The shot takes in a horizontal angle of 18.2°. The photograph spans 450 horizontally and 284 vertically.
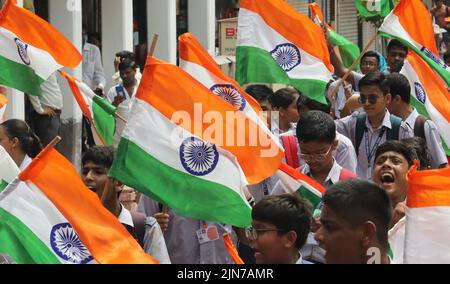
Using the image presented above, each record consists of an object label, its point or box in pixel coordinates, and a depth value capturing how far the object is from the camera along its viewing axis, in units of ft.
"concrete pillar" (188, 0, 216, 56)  75.87
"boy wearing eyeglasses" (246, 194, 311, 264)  21.21
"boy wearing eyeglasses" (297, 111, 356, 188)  27.17
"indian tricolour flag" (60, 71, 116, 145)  32.07
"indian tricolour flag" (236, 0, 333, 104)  35.58
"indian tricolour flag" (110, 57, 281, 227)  24.89
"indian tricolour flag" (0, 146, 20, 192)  26.76
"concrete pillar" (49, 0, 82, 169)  58.23
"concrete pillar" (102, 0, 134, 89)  65.57
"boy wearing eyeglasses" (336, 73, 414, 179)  32.42
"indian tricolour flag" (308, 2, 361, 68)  44.73
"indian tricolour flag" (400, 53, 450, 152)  35.42
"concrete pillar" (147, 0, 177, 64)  70.90
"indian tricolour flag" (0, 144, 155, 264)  21.36
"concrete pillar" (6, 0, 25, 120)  52.95
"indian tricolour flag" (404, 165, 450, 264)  20.85
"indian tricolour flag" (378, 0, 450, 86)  38.04
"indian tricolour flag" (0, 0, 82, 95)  32.07
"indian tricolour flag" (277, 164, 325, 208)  26.48
